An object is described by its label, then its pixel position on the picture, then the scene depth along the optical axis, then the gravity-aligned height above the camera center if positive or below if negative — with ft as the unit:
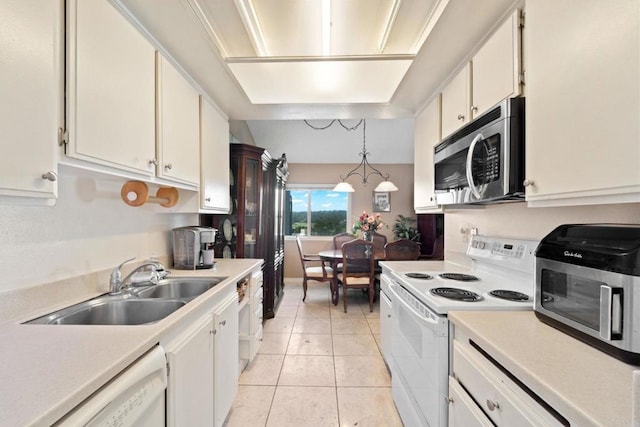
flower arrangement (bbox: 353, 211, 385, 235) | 13.89 -0.59
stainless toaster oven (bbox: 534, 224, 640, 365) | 2.42 -0.74
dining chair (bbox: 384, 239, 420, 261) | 12.09 -1.67
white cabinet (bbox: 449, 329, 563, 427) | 2.29 -1.81
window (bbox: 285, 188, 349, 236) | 18.78 +0.01
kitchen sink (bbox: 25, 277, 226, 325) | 3.82 -1.56
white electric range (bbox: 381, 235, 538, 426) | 3.92 -1.50
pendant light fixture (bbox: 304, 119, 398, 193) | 14.37 +2.74
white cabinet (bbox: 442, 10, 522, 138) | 3.94 +2.33
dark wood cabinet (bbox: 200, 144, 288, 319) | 9.71 -0.22
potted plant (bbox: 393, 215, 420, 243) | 17.02 -1.04
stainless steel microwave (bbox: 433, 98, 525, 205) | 3.85 +0.91
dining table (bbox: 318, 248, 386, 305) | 12.78 -2.25
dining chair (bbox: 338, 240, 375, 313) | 12.24 -2.53
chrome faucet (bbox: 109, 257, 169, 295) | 4.72 -1.22
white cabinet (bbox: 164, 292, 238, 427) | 3.52 -2.48
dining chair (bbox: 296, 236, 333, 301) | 13.23 -3.04
